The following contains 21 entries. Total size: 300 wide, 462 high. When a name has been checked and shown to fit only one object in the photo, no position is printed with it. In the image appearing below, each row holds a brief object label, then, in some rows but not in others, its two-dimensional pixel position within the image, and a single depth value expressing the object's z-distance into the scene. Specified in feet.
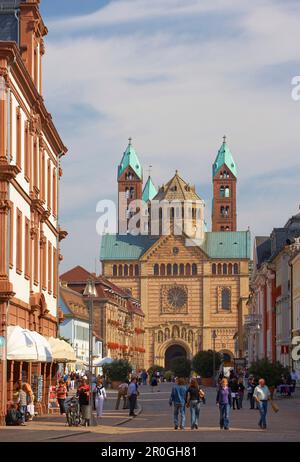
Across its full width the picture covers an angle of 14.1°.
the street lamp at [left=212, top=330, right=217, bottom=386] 375.45
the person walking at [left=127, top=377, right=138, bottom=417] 162.48
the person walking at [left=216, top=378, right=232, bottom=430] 122.01
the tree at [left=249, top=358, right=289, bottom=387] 221.87
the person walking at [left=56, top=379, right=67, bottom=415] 164.78
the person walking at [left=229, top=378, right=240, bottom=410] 187.43
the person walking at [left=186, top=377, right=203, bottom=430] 123.75
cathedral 634.43
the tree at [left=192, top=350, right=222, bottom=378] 383.65
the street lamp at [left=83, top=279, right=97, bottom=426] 129.29
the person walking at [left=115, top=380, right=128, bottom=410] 187.32
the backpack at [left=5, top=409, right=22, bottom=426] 125.90
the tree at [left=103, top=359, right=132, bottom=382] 308.40
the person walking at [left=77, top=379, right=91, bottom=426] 133.80
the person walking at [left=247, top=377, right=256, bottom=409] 190.10
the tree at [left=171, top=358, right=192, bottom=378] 431.84
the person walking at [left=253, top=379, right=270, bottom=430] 124.16
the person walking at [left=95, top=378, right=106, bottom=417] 155.06
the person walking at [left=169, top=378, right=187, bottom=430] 123.95
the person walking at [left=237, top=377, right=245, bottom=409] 189.88
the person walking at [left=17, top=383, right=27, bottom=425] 129.20
